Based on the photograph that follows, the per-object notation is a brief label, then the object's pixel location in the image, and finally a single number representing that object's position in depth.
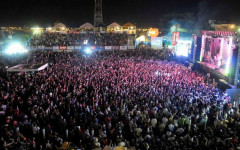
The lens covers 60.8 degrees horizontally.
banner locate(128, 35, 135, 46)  32.72
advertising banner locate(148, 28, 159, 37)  33.72
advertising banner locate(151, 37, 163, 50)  28.85
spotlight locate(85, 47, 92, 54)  27.20
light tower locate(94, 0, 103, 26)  39.68
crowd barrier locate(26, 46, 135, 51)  27.62
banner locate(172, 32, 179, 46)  26.75
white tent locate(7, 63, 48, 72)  15.03
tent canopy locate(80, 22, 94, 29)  37.91
